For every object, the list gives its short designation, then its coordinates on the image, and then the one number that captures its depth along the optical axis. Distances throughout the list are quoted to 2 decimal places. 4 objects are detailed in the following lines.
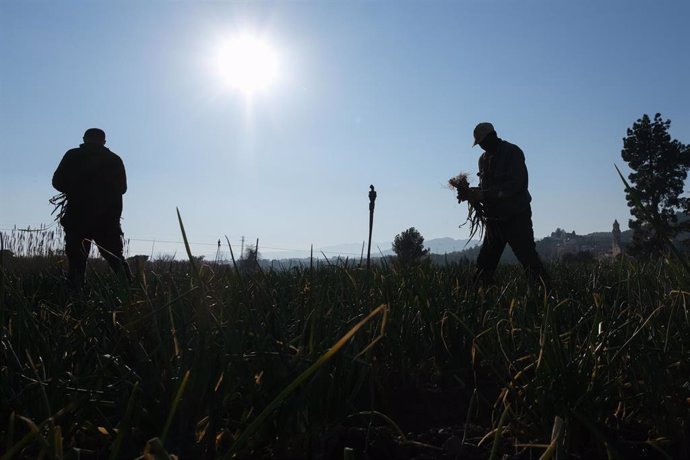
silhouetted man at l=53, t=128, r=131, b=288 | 5.42
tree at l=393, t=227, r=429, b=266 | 26.47
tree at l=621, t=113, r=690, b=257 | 39.03
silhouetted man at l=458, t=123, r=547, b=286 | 5.04
